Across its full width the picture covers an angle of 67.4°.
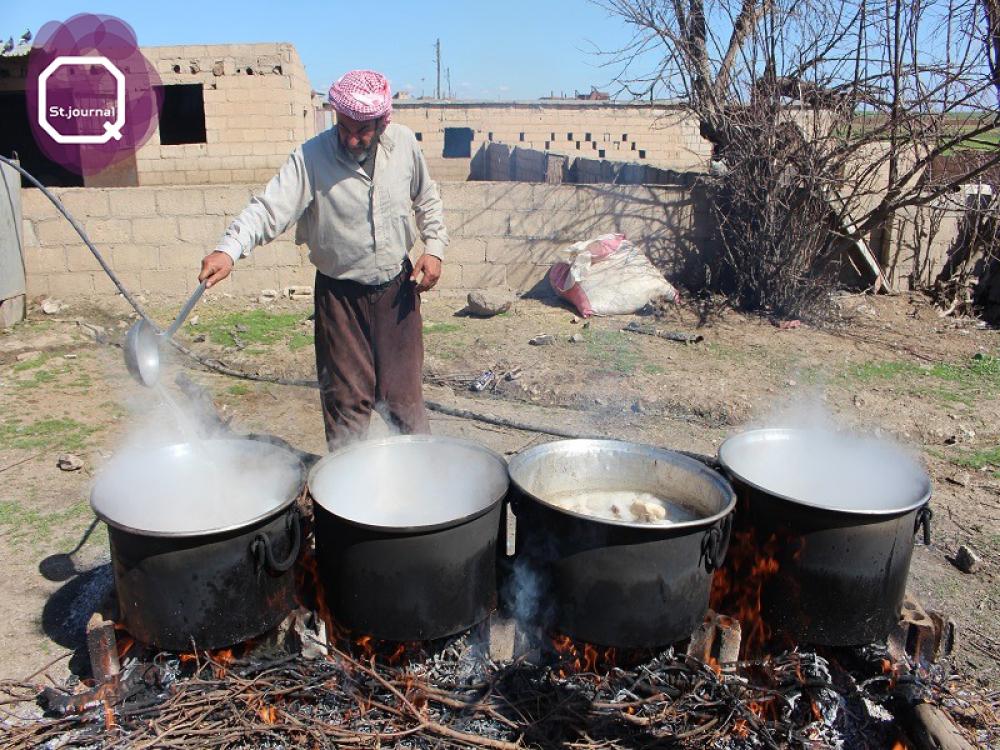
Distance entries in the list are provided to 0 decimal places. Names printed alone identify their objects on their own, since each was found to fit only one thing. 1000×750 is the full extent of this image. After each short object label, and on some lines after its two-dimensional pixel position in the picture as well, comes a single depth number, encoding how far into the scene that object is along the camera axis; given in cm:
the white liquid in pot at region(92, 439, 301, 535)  274
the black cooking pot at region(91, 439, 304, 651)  234
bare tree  757
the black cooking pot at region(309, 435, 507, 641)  239
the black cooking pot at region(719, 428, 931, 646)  250
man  332
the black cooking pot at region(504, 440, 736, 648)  237
